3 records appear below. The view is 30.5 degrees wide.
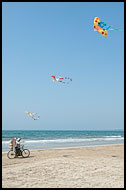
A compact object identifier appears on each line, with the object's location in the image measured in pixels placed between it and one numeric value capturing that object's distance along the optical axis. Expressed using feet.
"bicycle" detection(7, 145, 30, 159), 43.66
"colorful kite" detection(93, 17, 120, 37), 25.55
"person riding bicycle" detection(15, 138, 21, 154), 43.82
